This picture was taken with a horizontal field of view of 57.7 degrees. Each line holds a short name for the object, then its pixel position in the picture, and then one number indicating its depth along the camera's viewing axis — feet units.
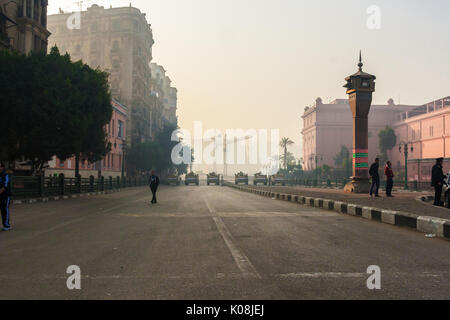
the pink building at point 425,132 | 239.09
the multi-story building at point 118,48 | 231.91
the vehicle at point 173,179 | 213.46
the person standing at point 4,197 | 30.58
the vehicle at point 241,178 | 221.46
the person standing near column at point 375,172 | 59.58
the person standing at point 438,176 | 45.46
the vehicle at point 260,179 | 210.59
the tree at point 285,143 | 448.41
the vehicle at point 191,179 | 214.28
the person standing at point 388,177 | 60.06
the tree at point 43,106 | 74.08
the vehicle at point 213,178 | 223.94
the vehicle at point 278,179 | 217.36
